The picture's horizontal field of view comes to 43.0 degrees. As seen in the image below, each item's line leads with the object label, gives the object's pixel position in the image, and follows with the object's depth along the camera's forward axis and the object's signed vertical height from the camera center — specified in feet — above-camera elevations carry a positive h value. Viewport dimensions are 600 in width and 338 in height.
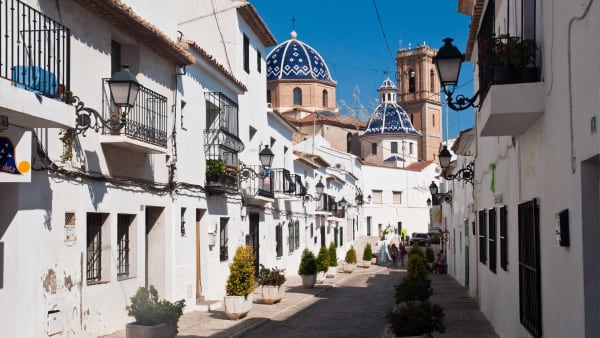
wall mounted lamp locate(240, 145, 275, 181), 69.51 +5.40
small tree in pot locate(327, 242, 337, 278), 98.17 -5.53
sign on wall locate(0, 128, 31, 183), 28.25 +2.56
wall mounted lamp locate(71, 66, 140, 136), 36.17 +5.99
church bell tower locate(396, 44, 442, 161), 268.62 +44.67
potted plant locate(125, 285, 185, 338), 34.45 -4.41
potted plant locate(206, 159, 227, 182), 59.16 +4.05
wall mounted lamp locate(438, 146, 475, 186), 61.21 +4.40
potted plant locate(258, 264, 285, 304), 61.05 -5.26
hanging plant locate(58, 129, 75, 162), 34.35 +3.65
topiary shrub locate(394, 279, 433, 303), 42.39 -4.01
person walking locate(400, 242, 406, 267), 137.98 -6.03
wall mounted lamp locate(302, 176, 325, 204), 109.60 +3.76
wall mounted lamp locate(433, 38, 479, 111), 29.09 +5.80
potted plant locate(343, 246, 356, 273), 112.27 -6.16
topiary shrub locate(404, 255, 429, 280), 60.54 -3.89
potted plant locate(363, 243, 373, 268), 130.00 -6.48
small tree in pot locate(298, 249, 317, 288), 79.05 -5.11
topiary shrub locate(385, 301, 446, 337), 30.91 -4.12
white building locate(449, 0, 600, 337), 18.81 +1.80
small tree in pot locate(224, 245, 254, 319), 50.14 -4.36
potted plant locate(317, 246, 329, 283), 85.49 -4.97
